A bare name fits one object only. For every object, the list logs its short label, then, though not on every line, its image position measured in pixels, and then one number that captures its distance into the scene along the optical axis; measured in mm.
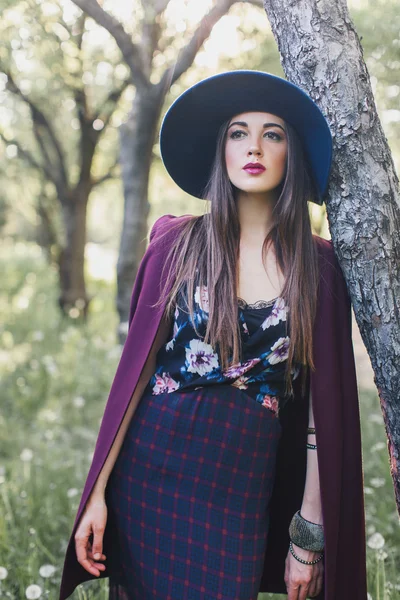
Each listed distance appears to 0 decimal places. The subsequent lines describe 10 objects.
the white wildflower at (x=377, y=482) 3615
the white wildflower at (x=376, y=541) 2818
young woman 1959
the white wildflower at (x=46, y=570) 2773
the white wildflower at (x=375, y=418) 5105
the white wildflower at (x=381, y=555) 2622
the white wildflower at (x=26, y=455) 4184
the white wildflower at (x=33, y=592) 2613
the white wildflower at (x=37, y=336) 7419
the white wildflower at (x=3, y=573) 2709
